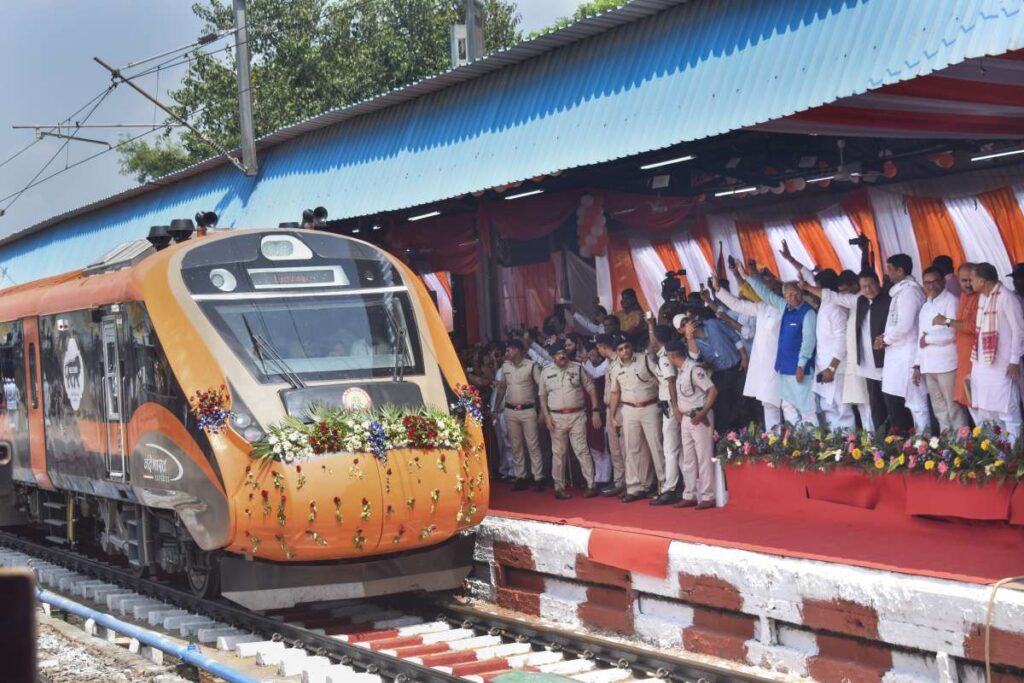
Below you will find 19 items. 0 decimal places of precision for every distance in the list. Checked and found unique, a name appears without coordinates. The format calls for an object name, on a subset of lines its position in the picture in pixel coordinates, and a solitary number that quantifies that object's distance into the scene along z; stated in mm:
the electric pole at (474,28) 20203
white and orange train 9359
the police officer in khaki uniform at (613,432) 13328
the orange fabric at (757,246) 12695
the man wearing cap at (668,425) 12555
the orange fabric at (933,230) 10945
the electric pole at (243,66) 20359
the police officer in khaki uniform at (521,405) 14742
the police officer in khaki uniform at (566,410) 13938
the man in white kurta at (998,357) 9773
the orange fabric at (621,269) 14719
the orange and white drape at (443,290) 18889
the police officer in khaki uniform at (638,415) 12930
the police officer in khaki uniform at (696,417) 12266
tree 45219
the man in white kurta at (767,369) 12242
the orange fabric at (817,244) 12039
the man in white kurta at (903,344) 10719
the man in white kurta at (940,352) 10336
